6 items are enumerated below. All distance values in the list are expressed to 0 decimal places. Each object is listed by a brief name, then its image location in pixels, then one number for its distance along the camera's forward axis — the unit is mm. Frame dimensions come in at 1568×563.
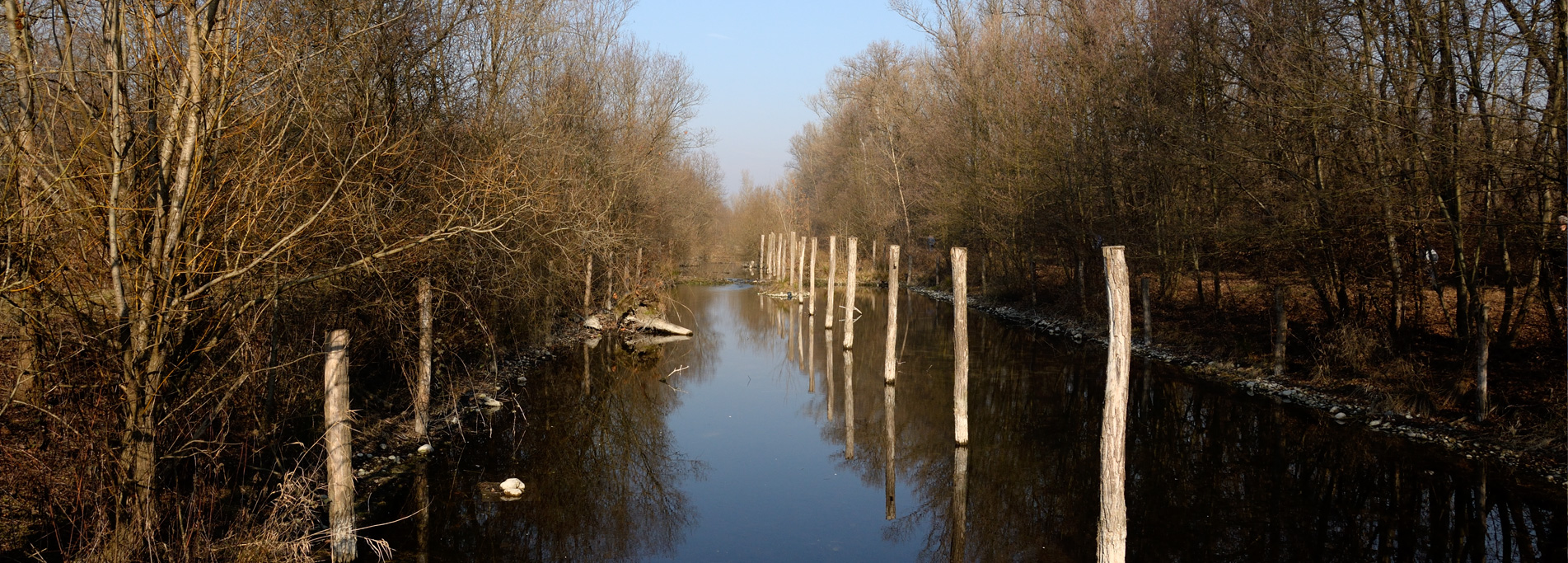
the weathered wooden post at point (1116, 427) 5641
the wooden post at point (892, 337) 13047
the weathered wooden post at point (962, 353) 9422
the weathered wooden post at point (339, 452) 5930
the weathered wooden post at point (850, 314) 15469
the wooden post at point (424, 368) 8859
